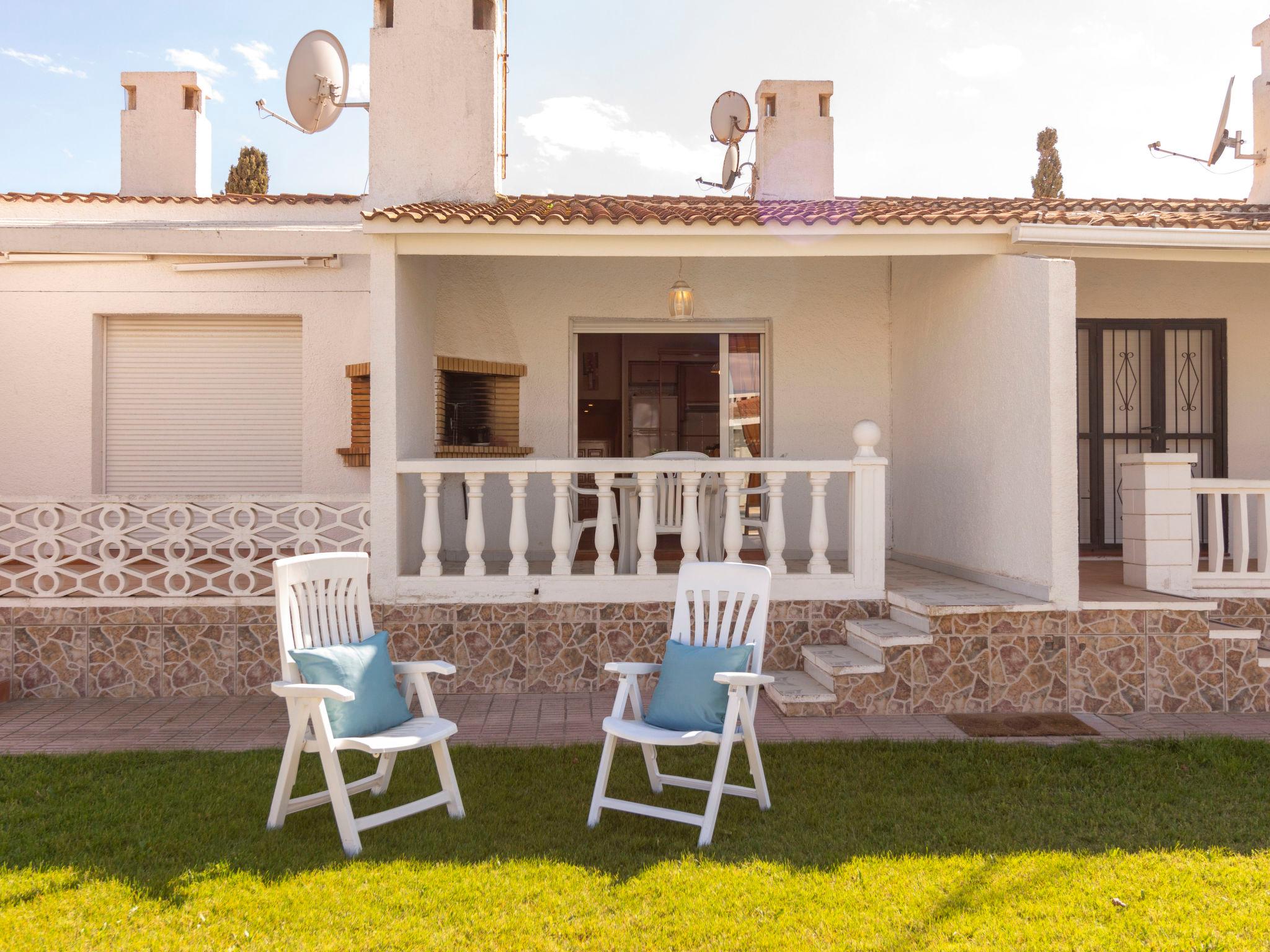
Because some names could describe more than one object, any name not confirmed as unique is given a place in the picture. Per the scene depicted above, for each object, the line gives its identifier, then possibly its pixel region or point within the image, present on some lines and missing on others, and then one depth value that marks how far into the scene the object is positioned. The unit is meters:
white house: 5.81
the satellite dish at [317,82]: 8.80
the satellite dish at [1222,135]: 9.56
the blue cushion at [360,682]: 3.72
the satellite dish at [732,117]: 10.26
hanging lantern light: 7.83
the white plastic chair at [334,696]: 3.51
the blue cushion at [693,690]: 3.90
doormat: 5.13
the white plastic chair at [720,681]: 3.66
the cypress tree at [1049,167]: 19.08
